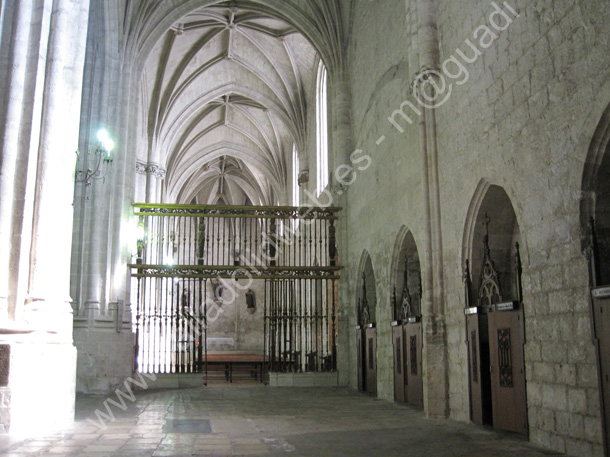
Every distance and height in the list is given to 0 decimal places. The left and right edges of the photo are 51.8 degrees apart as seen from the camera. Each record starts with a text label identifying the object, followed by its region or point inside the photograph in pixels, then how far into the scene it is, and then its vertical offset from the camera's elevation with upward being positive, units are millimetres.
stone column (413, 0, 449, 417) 8539 +1447
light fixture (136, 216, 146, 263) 14479 +2352
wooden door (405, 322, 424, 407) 9562 -459
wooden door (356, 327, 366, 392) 13219 -495
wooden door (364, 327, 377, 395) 12266 -482
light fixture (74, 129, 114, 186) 9774 +3012
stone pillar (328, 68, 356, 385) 14594 +3463
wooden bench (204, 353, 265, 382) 18469 -966
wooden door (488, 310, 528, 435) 6676 -403
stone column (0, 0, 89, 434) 6926 +1394
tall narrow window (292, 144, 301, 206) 25266 +6311
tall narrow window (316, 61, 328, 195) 19594 +6335
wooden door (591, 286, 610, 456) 4957 -77
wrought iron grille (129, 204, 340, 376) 13977 +1502
